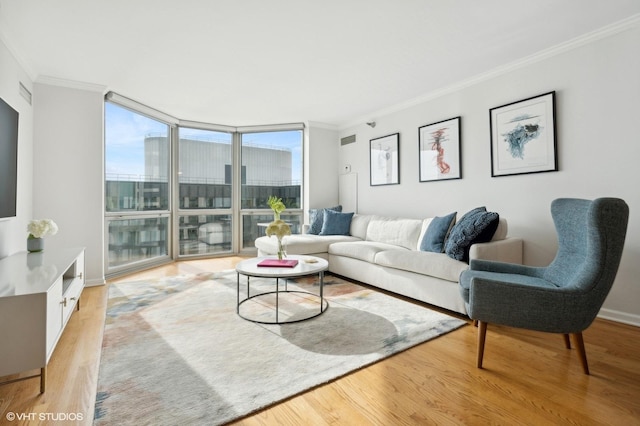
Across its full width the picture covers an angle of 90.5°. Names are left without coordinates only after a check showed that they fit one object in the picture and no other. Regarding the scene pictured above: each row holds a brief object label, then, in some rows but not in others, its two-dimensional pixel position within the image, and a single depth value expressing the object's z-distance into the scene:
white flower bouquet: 2.90
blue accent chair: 1.76
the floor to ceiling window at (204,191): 5.63
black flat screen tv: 2.49
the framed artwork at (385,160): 4.84
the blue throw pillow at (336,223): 4.95
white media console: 1.62
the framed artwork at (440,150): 3.99
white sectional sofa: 2.84
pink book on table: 2.83
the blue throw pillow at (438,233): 3.37
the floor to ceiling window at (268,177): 6.10
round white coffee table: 2.62
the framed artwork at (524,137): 3.10
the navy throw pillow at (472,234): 2.80
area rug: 1.60
